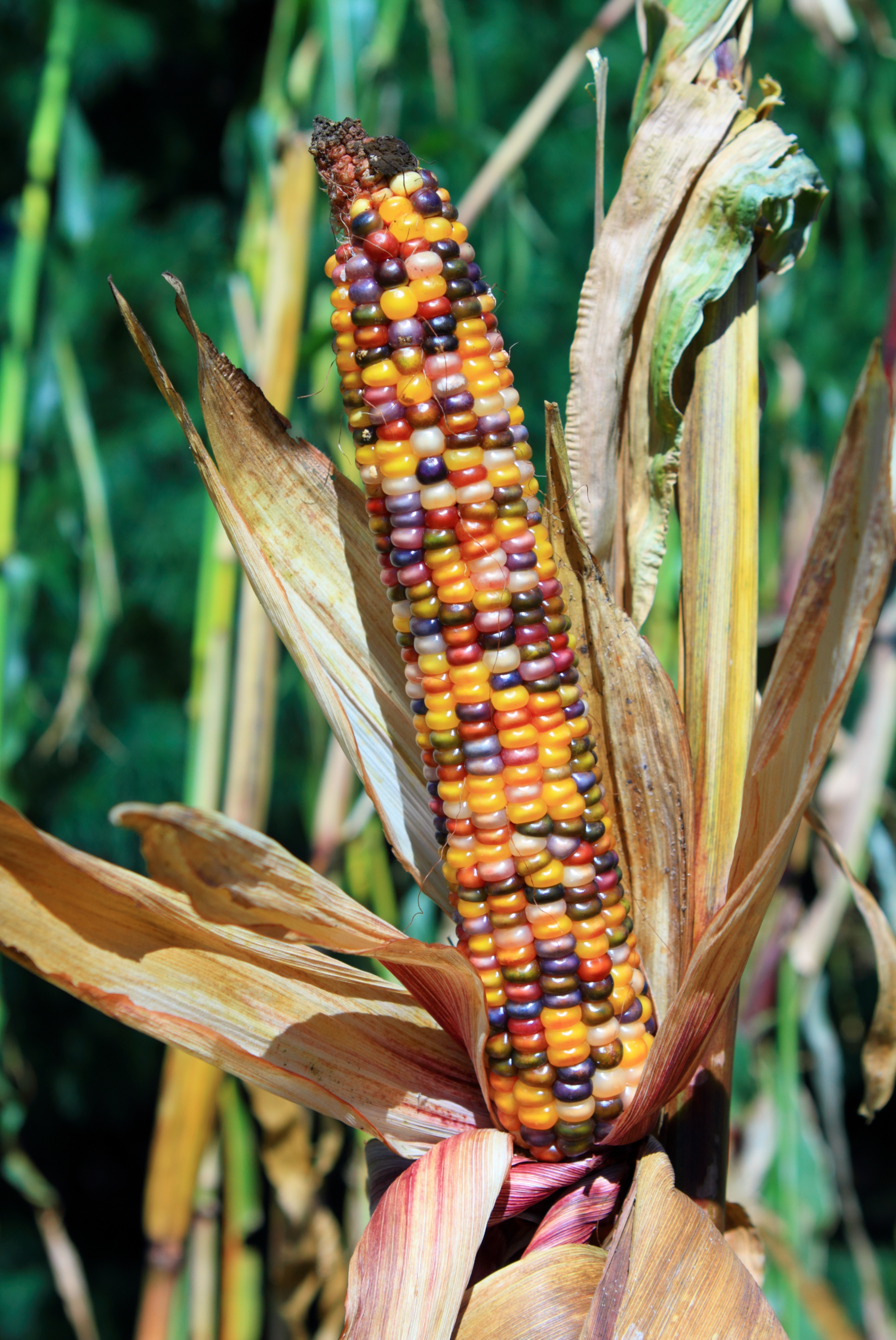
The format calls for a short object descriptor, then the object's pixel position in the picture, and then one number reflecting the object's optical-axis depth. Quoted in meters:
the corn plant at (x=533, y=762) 0.30
